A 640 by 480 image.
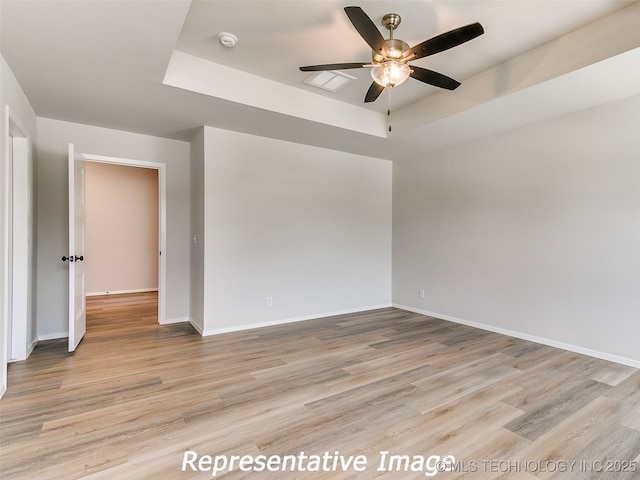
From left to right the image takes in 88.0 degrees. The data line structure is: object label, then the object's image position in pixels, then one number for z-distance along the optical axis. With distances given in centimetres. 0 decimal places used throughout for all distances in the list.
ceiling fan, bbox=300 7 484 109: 190
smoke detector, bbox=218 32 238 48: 257
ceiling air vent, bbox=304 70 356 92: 316
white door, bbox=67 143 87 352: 332
